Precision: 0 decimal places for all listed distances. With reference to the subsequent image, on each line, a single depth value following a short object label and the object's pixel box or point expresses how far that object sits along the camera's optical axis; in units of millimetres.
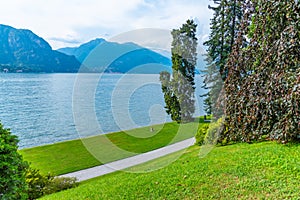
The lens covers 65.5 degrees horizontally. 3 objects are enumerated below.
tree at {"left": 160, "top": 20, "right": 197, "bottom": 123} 19506
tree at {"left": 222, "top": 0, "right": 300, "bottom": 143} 4883
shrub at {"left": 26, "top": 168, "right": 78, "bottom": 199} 6355
